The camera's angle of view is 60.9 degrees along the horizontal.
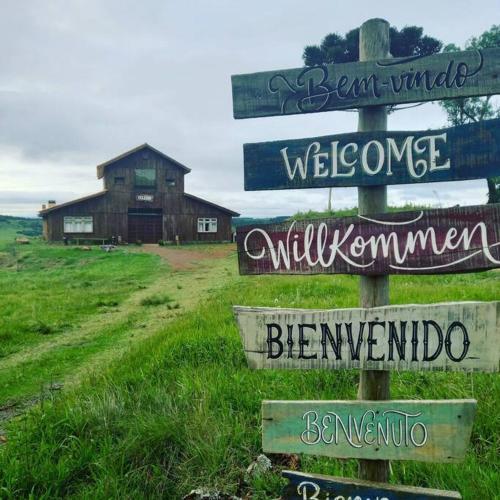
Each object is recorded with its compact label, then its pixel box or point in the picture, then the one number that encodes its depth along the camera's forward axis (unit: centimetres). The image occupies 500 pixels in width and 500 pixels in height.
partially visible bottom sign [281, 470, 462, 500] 239
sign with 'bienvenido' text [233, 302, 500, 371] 236
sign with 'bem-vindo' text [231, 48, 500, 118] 266
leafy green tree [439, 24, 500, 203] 2960
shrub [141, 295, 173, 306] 1204
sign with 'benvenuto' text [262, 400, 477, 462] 242
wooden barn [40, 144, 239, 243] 3441
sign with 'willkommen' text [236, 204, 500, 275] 239
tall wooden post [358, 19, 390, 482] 261
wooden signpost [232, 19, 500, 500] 241
